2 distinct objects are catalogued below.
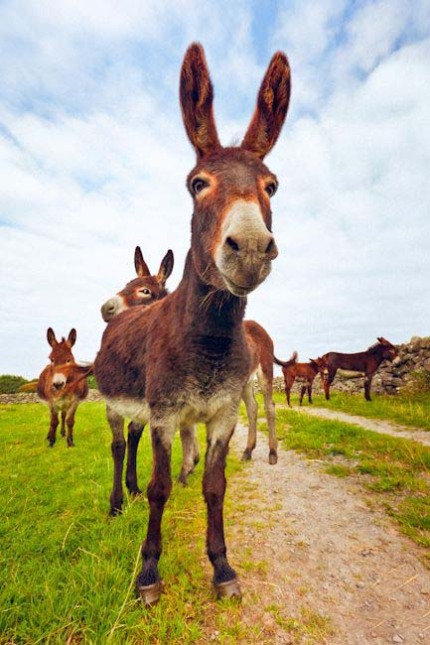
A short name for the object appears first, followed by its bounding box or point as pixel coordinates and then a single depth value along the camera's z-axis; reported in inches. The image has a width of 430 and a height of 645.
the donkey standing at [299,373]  552.7
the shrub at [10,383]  947.2
